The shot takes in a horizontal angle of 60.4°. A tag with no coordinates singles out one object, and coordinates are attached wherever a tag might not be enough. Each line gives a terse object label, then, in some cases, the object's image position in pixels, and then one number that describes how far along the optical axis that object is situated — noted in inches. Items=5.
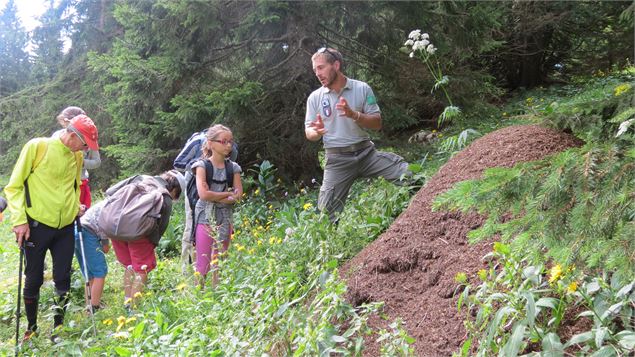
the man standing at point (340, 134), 184.7
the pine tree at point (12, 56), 944.7
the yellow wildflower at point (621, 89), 110.9
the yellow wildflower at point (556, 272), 77.8
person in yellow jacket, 175.8
